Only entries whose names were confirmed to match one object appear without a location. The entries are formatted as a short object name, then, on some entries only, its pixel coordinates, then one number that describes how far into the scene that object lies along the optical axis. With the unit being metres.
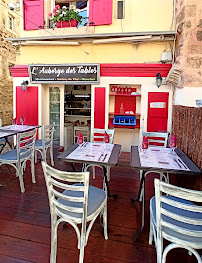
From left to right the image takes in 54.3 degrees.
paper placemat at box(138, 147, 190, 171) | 2.31
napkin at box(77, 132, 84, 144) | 3.19
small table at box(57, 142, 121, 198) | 2.38
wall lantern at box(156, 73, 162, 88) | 5.14
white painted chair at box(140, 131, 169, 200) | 3.72
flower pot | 5.63
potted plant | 5.52
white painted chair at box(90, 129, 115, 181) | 3.85
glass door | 6.52
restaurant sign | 5.61
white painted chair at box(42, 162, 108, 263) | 1.66
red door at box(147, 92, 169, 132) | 5.49
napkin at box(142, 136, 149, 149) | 3.01
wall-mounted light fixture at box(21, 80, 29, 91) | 6.05
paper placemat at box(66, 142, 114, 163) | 2.54
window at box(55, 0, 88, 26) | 5.77
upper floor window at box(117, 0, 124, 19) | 5.38
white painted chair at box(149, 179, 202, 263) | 1.42
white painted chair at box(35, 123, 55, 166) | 4.37
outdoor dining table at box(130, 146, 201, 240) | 2.21
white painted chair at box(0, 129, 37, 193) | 3.28
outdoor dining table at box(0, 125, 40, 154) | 3.97
